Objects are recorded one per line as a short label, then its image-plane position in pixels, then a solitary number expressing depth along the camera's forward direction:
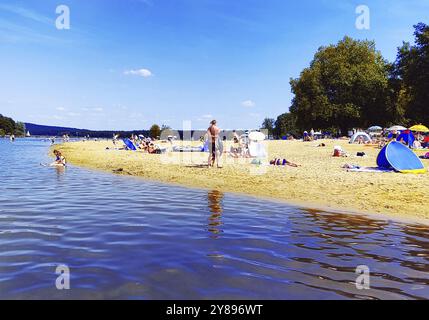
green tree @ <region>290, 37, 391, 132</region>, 59.91
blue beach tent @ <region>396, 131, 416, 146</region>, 34.04
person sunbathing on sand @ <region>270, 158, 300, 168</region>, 21.72
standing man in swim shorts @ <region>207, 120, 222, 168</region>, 20.61
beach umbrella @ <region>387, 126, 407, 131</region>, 45.09
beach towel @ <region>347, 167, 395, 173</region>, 17.56
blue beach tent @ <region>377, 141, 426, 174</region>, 17.22
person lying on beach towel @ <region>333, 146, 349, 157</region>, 26.75
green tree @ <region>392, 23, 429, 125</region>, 47.84
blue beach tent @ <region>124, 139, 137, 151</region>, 44.18
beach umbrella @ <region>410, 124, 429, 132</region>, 43.03
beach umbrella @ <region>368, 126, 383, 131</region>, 57.83
